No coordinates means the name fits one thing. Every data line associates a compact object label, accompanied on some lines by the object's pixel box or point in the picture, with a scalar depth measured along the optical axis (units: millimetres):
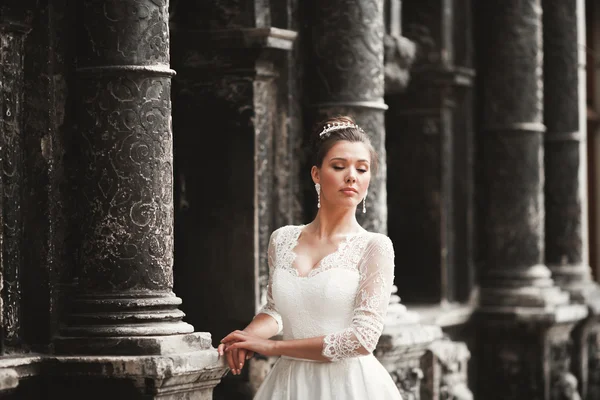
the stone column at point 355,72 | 10361
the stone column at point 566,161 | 15313
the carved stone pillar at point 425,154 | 13357
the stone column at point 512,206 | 14058
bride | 6844
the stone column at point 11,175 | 7690
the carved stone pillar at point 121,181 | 7647
